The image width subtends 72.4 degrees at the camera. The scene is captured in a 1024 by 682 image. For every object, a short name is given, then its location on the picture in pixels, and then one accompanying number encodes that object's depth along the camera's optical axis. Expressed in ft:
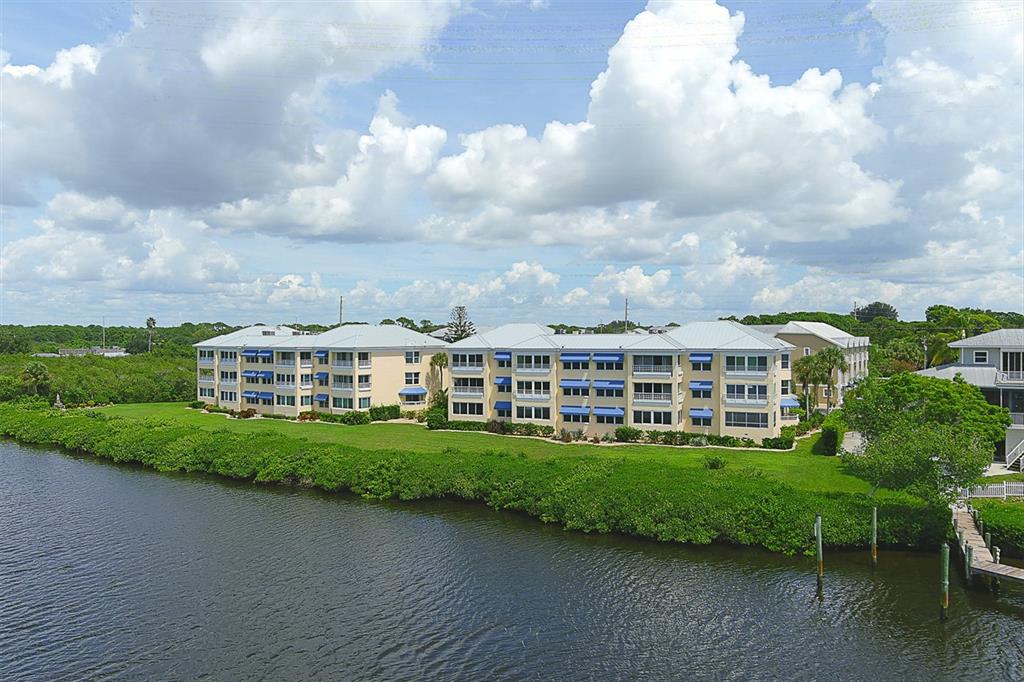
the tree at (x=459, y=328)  359.05
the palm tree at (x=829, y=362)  215.12
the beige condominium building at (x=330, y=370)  248.73
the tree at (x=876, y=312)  542.57
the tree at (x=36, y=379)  299.79
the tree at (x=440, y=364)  260.42
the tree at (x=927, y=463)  112.57
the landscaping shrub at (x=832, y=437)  173.99
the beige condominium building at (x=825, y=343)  261.44
